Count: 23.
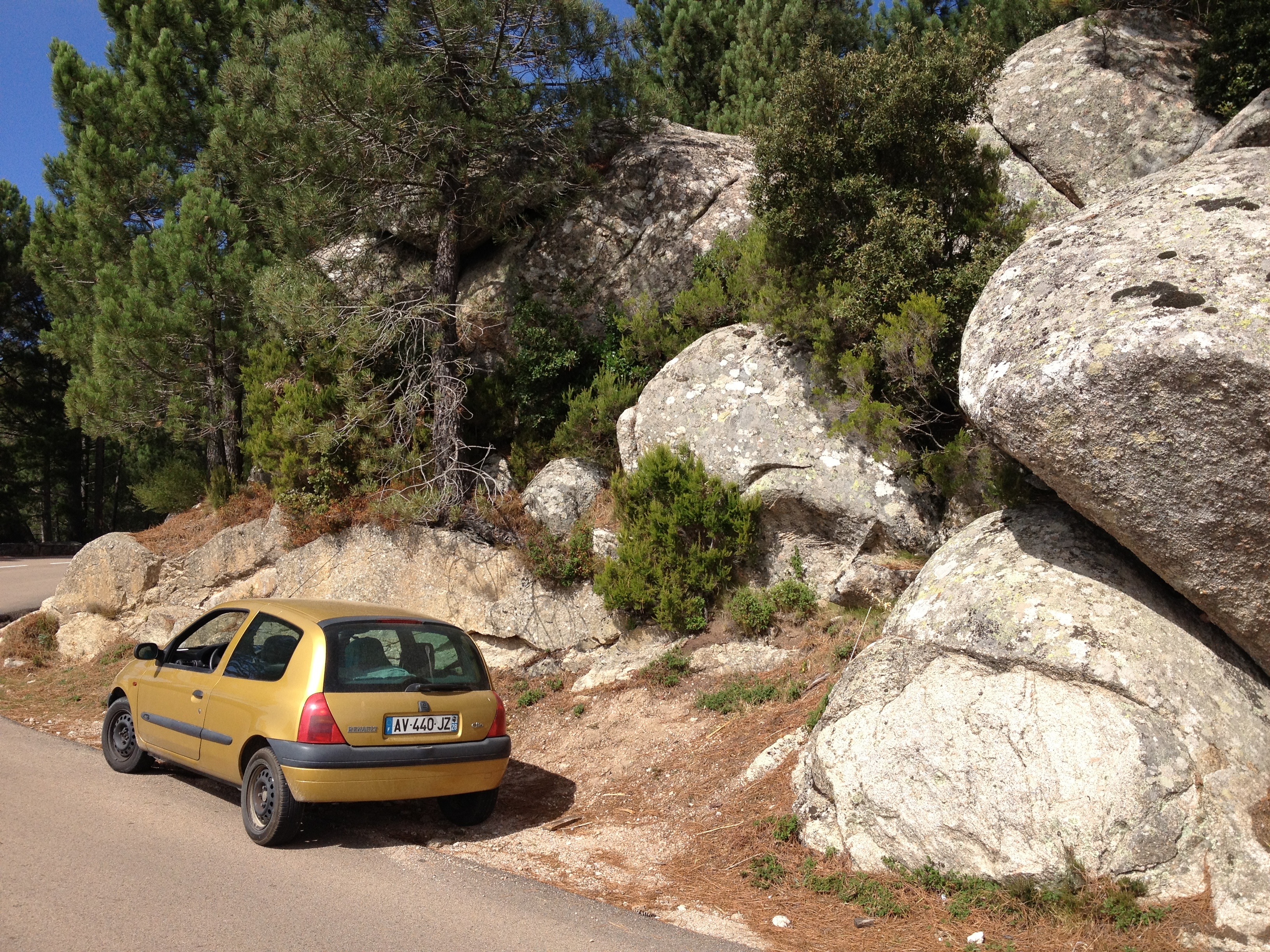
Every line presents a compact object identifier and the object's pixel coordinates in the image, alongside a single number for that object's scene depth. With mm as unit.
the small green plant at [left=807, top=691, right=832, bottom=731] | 6457
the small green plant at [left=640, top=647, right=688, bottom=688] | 8531
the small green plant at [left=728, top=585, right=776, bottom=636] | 8812
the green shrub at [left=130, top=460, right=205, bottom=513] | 15773
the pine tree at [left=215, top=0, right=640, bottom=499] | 10984
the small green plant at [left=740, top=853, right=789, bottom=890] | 5219
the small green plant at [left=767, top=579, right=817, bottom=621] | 8812
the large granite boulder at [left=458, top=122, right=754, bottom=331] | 12773
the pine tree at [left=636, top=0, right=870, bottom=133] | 16375
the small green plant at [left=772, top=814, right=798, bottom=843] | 5609
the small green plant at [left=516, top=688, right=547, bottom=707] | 9234
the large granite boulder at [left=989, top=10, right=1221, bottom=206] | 11062
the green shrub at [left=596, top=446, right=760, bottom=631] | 9211
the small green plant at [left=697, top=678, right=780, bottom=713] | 7691
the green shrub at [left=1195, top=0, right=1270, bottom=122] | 10305
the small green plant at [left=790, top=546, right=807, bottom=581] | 9133
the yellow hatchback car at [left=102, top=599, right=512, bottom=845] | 5402
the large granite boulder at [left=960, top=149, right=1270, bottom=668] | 4652
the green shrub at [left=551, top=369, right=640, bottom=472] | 11578
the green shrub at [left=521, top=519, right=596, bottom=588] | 10344
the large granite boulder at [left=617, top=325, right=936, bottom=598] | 9000
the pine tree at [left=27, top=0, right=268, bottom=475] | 12938
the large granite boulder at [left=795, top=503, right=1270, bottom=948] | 4555
